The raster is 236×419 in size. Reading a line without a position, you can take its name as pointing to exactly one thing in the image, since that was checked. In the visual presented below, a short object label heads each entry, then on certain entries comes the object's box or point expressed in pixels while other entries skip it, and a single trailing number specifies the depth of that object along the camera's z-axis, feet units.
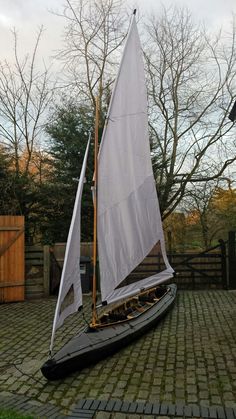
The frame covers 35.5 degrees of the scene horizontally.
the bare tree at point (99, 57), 47.88
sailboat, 15.64
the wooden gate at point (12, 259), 30.81
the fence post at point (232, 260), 35.99
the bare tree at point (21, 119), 46.75
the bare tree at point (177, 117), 48.91
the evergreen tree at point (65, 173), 43.52
